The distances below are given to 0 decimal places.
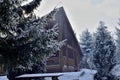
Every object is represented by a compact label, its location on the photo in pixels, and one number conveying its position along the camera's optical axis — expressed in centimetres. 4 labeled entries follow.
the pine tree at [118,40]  2448
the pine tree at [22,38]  513
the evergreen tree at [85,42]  2720
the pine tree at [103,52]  1542
